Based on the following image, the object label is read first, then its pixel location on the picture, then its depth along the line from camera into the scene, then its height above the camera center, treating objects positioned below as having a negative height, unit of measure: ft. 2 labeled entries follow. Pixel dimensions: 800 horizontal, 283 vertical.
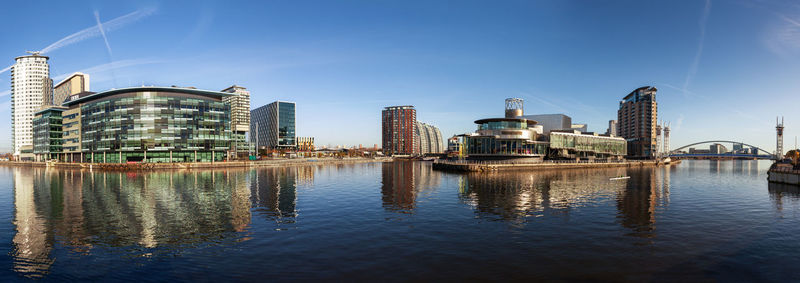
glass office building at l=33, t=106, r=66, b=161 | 538.88 +21.01
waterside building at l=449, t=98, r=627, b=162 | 463.83 +2.45
